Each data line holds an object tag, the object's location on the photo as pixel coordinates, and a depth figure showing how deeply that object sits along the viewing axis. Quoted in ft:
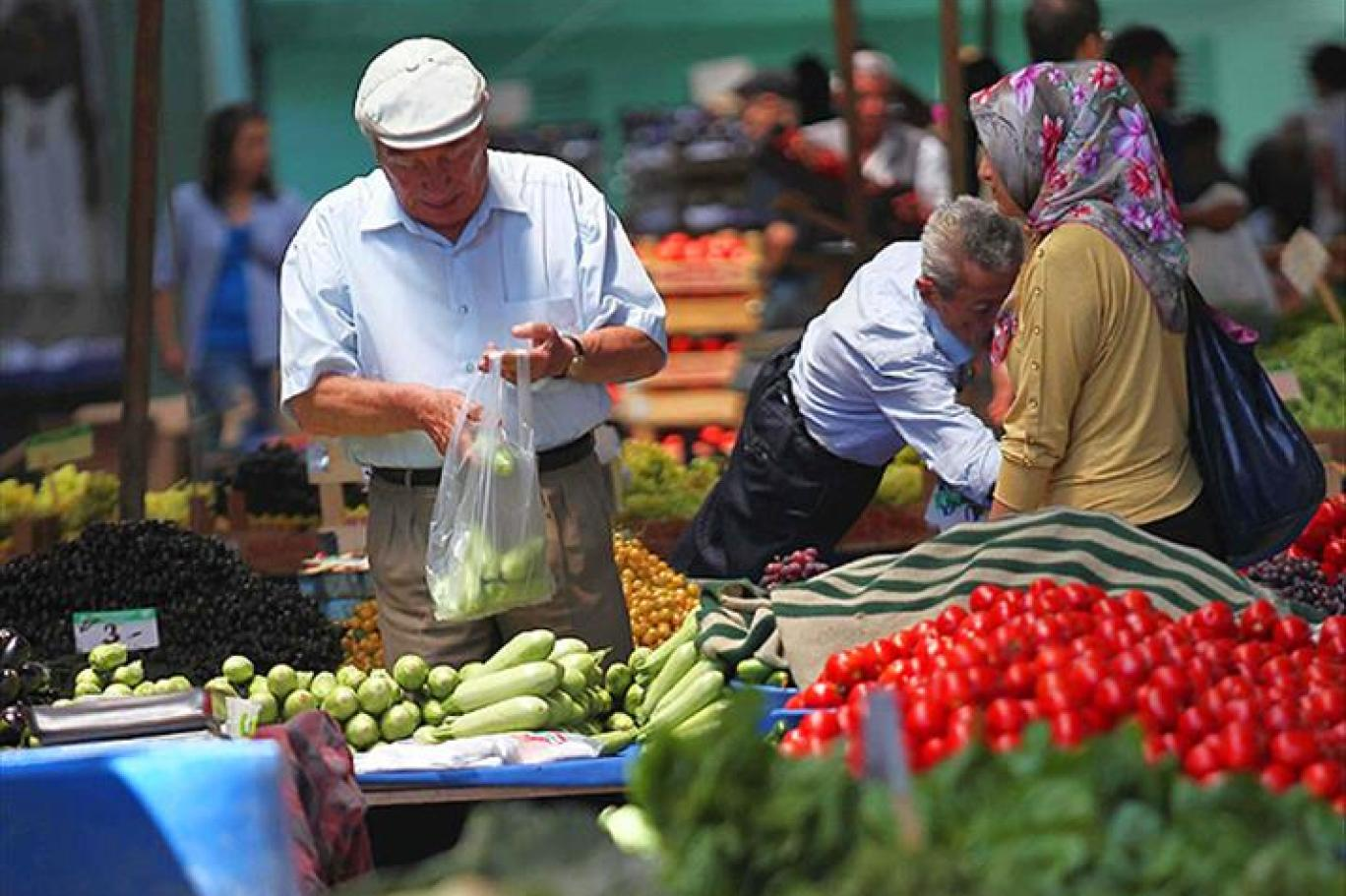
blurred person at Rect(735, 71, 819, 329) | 77.05
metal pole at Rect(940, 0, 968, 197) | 54.70
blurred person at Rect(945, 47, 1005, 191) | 61.10
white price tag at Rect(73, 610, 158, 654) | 37.55
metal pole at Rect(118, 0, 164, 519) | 44.70
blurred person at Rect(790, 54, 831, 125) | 78.43
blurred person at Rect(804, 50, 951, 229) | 70.90
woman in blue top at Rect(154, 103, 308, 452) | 75.20
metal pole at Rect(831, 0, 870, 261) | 59.11
